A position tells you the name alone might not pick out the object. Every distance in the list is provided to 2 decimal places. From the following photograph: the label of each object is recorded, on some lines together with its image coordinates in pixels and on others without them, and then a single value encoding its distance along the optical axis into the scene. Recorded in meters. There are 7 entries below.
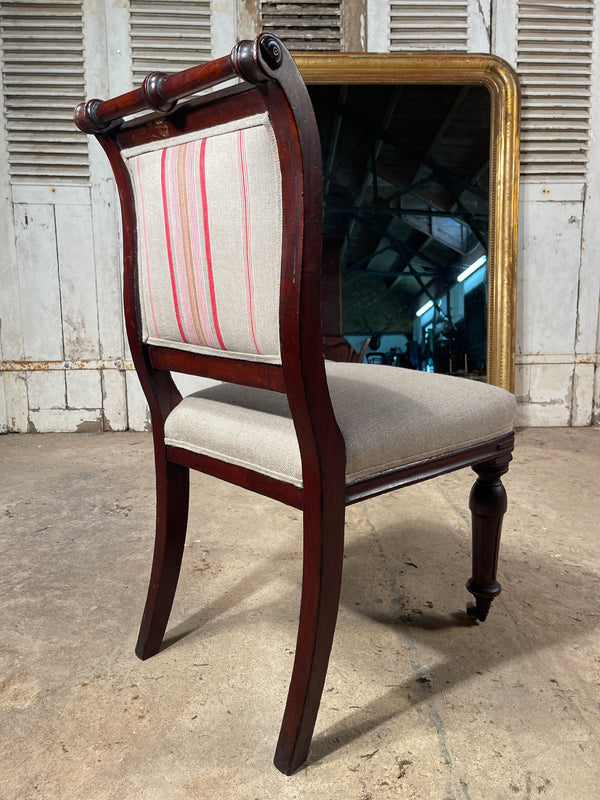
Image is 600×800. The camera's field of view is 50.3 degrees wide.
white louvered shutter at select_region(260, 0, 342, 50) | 2.91
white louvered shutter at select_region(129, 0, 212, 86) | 2.94
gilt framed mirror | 2.97
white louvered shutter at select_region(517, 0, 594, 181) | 2.99
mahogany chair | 0.81
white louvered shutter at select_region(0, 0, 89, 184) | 2.96
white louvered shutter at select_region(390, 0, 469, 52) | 2.92
